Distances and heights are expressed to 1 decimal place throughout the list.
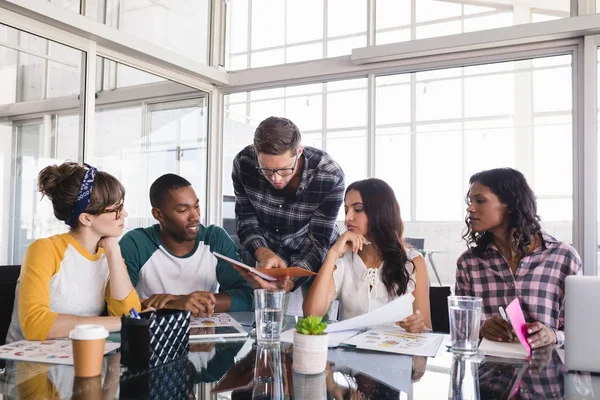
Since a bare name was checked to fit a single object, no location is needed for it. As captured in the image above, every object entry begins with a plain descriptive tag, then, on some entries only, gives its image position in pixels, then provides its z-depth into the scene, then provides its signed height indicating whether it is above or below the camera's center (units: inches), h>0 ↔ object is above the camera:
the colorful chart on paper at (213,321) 63.4 -13.6
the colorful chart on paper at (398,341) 51.3 -13.3
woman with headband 64.1 -4.9
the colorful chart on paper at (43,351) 46.3 -13.2
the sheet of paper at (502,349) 50.9 -13.5
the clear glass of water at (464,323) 47.9 -9.9
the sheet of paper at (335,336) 53.6 -13.2
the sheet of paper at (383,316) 57.0 -11.2
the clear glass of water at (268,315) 52.2 -10.1
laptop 44.8 -9.2
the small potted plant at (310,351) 42.3 -11.1
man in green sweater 82.8 -6.6
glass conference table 37.3 -13.0
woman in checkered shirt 76.4 -5.9
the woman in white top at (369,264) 76.8 -7.5
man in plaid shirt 91.1 +1.4
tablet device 57.4 -13.5
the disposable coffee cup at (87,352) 40.6 -10.9
